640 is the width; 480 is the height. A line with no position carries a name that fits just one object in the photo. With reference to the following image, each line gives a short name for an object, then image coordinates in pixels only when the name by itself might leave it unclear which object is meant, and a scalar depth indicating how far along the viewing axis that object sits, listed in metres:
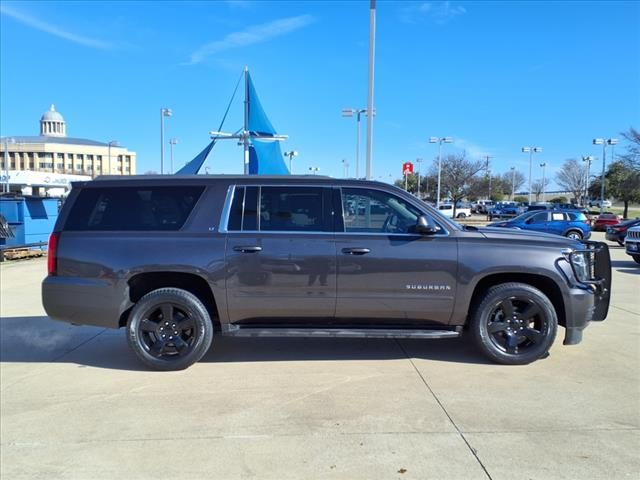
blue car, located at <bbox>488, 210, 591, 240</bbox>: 22.03
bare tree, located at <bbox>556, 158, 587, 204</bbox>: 75.25
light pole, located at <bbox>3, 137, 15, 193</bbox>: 58.53
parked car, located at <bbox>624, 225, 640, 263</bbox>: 13.03
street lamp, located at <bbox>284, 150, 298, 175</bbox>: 55.06
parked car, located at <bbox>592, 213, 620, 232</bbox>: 30.81
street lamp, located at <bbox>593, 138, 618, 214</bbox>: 49.92
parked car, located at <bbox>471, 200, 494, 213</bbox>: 63.35
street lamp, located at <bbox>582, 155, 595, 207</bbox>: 65.08
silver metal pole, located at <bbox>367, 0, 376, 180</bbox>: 14.94
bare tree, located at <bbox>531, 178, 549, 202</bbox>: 94.62
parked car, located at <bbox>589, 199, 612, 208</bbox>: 74.23
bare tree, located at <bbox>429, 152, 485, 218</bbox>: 50.94
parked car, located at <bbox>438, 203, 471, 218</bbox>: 49.42
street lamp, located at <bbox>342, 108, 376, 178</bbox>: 25.06
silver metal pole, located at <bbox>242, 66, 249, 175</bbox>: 24.70
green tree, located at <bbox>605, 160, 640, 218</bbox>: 42.53
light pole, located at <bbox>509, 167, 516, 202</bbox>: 87.47
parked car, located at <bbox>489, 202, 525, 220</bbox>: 47.66
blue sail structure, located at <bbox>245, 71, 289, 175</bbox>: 25.16
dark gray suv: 4.77
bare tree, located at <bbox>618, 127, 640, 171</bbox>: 38.78
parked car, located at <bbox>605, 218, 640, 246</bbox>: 19.52
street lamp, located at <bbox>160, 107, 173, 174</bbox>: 31.09
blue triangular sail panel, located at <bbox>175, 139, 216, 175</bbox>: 21.14
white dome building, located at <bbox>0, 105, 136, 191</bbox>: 112.00
